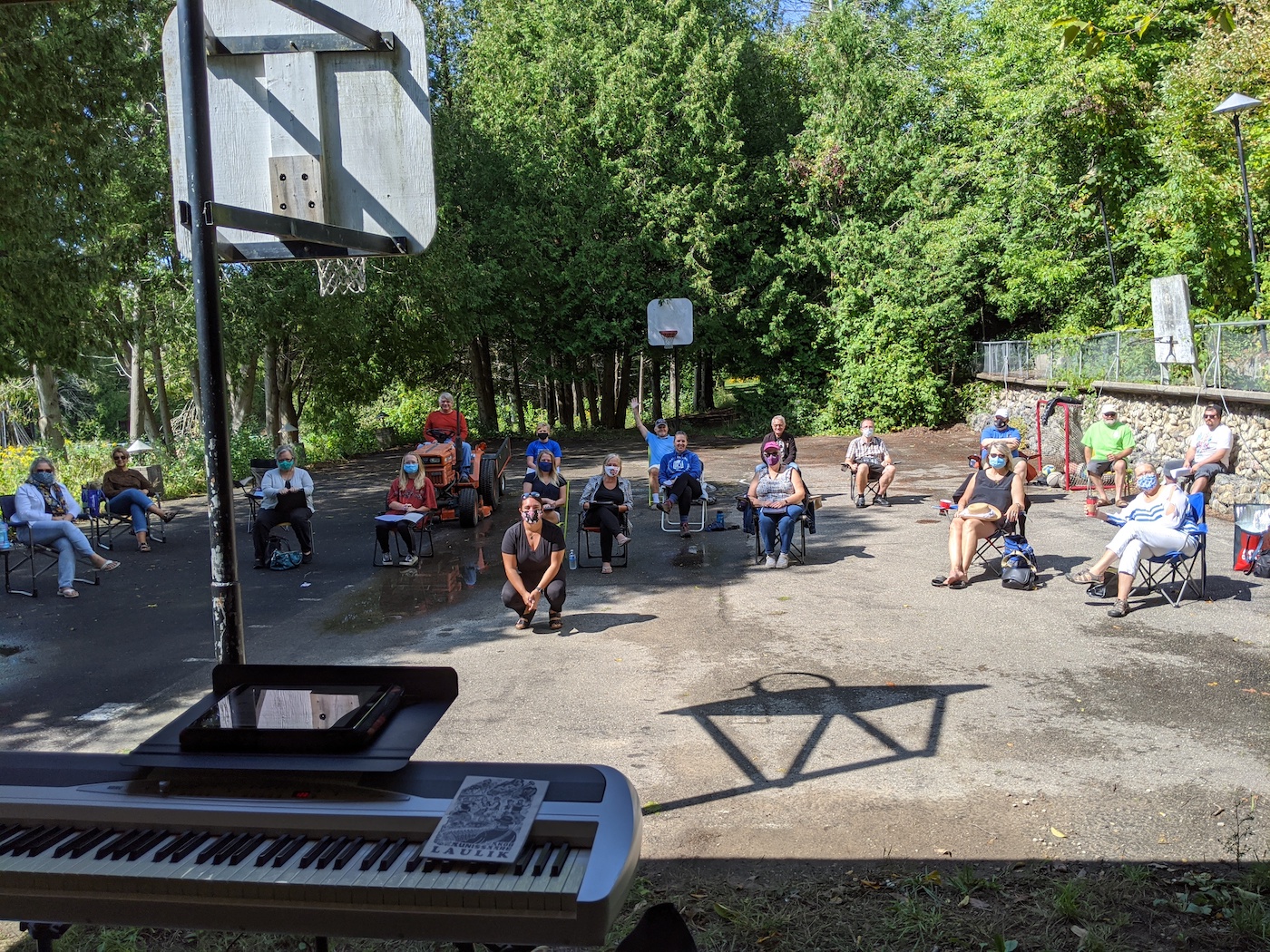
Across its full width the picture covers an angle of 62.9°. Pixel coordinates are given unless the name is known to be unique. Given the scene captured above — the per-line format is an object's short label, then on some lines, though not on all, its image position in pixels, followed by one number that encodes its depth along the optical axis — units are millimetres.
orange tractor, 13789
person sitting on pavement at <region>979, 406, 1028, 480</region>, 12308
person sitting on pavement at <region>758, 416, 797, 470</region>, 13431
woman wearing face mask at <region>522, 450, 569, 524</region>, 10945
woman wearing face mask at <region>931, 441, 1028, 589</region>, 9703
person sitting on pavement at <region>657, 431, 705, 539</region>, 12578
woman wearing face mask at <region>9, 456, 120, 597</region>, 10414
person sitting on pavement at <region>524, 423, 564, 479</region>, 13584
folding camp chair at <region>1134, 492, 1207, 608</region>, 8805
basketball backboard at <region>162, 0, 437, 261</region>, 3721
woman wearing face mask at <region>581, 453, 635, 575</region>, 11047
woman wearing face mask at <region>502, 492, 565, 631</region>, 8492
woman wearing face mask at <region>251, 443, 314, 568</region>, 11805
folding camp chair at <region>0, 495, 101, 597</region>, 10398
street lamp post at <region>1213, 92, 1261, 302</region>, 13117
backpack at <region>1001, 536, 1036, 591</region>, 9414
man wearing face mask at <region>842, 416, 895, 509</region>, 14578
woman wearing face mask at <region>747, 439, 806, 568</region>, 10797
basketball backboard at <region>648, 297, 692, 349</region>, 26578
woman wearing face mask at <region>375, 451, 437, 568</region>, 11594
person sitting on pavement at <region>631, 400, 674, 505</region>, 13398
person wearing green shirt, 13891
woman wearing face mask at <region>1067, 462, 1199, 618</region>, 8695
